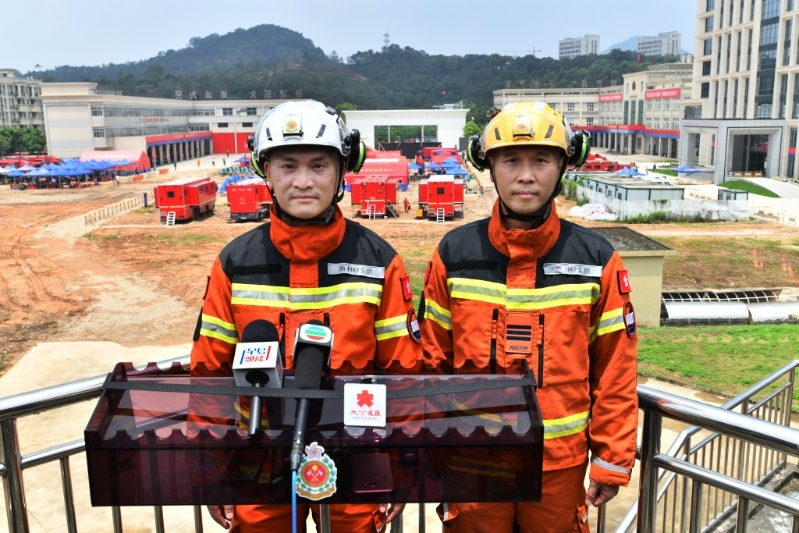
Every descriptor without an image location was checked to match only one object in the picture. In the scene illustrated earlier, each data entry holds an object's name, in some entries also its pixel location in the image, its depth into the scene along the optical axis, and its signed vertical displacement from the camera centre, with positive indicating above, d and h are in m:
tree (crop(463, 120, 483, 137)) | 89.59 -0.02
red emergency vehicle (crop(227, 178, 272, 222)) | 35.47 -3.51
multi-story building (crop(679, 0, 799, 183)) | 53.31 +3.02
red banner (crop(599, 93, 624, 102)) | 97.10 +4.07
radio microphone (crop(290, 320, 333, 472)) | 2.02 -0.67
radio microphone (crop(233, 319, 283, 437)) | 2.04 -0.68
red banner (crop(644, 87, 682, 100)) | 78.50 +3.71
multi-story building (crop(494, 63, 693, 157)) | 81.00 +2.49
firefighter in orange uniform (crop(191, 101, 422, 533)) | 3.05 -0.64
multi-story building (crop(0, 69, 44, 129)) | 92.69 +4.34
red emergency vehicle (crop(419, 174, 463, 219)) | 35.75 -3.51
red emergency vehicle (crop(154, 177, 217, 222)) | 35.34 -3.43
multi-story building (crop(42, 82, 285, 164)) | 70.06 +1.09
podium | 2.07 -0.94
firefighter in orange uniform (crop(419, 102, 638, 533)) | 2.95 -0.84
